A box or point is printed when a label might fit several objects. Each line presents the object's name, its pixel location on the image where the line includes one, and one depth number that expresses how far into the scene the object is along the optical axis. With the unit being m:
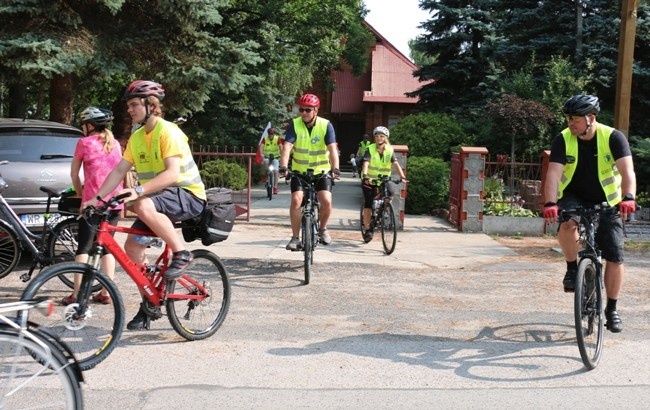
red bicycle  5.01
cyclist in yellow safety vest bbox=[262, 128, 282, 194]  20.39
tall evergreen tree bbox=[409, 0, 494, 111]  23.98
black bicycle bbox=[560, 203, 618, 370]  5.27
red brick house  40.53
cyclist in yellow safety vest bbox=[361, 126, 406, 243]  11.28
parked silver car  8.12
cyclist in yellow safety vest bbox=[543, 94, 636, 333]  5.70
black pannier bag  5.87
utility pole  12.05
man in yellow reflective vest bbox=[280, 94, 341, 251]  8.80
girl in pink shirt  6.51
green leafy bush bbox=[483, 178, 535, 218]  13.27
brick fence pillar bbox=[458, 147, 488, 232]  12.75
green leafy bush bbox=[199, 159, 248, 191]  16.27
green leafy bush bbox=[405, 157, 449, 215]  15.60
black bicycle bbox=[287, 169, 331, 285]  8.09
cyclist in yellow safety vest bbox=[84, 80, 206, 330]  5.42
